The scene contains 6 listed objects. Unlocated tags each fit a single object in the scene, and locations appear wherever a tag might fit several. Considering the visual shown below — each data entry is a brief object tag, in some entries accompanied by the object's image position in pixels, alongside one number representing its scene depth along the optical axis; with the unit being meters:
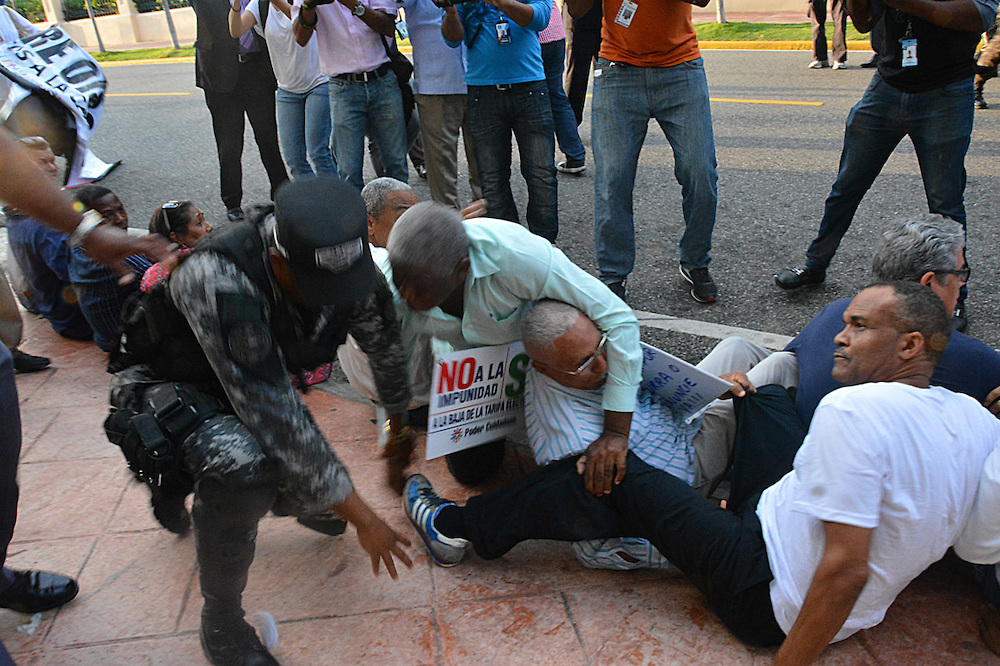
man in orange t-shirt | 3.72
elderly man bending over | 2.20
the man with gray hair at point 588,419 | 2.34
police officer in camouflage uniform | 1.70
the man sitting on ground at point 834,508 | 1.75
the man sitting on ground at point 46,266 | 3.92
